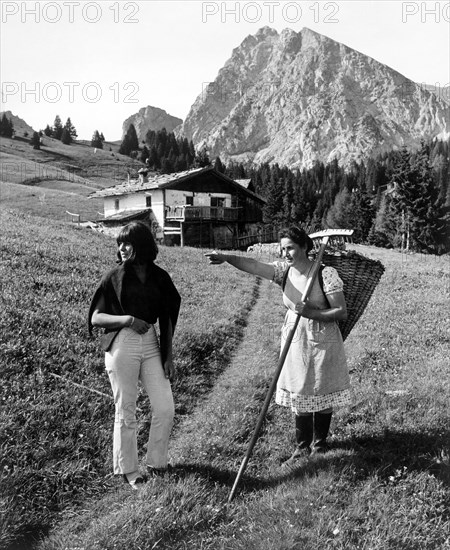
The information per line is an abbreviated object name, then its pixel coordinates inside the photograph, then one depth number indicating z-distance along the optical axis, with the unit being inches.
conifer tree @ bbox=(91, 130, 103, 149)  6909.5
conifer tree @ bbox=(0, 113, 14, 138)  6097.4
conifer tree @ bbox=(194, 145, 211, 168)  5270.7
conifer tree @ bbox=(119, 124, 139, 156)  6722.4
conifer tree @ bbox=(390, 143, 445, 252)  2709.2
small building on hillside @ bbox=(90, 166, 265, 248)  2075.5
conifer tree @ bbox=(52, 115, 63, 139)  7101.4
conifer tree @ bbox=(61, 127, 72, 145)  6565.0
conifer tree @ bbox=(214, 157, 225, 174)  6232.3
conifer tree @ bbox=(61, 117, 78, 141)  7269.2
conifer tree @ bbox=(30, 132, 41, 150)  5595.5
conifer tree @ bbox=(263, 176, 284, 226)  4196.4
